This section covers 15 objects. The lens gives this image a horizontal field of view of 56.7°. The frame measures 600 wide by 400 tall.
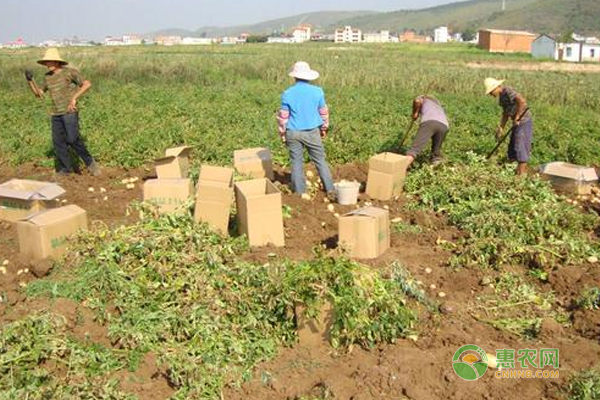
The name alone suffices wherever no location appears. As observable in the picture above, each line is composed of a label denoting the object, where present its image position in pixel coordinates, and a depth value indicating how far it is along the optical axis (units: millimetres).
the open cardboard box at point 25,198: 5887
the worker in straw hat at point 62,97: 7320
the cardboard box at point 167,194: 5566
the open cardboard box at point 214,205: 5227
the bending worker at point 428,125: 7316
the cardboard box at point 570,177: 7059
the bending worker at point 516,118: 7199
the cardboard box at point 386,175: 6734
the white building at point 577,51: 53906
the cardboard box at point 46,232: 4859
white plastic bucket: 6508
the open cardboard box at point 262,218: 5109
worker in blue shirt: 6375
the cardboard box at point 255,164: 7035
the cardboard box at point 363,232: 4992
